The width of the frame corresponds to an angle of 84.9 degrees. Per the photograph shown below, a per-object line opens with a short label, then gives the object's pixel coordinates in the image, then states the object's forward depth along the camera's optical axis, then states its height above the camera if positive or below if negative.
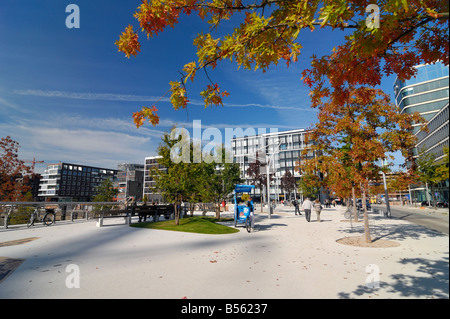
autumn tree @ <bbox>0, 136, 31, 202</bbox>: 18.05 +1.74
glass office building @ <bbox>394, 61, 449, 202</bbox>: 61.97 +26.62
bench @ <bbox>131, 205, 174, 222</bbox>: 16.45 -0.94
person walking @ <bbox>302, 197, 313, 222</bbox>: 18.64 -0.79
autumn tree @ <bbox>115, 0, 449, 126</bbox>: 3.02 +2.18
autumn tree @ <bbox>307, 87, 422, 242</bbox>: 9.49 +2.36
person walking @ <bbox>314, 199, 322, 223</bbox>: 19.17 -0.90
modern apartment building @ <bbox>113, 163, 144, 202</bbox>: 122.18 +11.97
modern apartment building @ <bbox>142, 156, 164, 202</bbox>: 130.93 +12.63
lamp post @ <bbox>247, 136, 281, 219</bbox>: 21.95 +0.92
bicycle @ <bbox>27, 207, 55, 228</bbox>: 13.81 -1.14
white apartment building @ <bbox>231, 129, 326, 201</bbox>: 96.88 +20.21
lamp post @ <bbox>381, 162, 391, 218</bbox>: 23.05 -0.33
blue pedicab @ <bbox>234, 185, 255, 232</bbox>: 13.41 -0.83
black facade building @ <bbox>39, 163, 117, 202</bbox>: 128.62 +8.68
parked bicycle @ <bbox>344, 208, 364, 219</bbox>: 19.25 -1.45
